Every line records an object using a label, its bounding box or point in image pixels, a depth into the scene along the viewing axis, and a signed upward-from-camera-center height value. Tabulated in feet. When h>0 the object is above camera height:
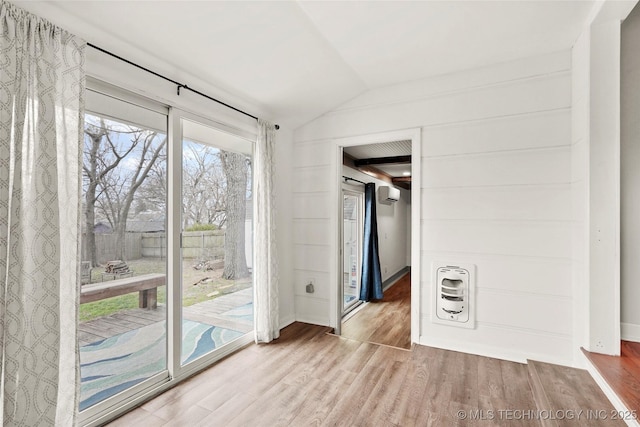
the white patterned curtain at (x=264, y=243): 9.86 -0.93
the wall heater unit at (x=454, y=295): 9.12 -2.38
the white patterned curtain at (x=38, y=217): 4.52 -0.04
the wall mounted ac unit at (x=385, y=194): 18.65 +1.25
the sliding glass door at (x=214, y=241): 8.16 -0.75
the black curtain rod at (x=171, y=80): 5.98 +3.17
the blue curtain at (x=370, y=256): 16.66 -2.24
